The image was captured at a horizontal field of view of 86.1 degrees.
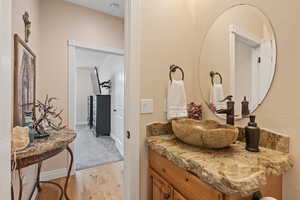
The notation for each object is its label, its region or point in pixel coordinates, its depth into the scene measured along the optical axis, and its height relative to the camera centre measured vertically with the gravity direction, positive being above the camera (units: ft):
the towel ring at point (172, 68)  4.73 +0.92
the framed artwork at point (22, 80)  4.58 +0.62
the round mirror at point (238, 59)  3.36 +1.01
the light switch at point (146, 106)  4.34 -0.18
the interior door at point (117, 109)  12.85 -0.87
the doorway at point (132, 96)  4.20 +0.09
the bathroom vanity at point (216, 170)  2.15 -1.08
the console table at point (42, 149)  3.89 -1.36
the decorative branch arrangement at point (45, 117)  5.35 -0.83
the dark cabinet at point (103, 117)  16.88 -1.88
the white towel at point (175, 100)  4.48 -0.02
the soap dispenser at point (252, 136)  3.07 -0.72
